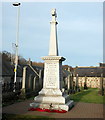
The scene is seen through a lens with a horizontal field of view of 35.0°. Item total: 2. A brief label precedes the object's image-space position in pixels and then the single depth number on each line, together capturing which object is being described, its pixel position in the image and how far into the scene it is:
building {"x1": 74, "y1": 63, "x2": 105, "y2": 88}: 49.66
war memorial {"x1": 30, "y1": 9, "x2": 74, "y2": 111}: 10.67
